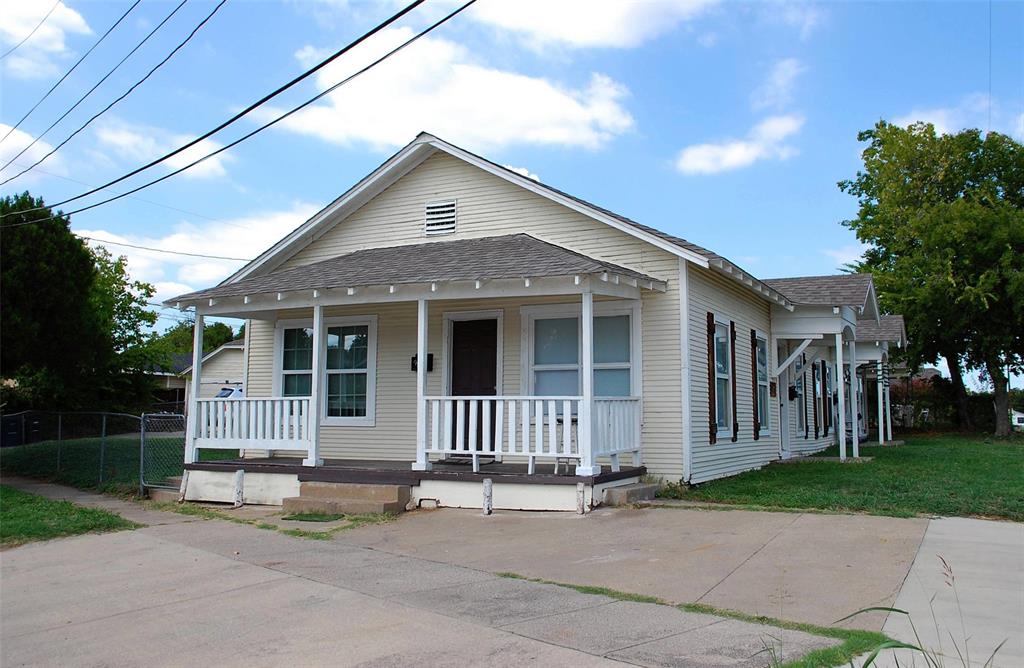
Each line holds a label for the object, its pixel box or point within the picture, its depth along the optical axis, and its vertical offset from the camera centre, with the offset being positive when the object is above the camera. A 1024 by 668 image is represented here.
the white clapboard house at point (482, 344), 10.52 +1.10
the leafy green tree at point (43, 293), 19.23 +2.94
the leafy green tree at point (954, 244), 26.02 +5.74
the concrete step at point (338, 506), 10.33 -1.16
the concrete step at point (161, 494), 12.41 -1.21
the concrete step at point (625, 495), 10.15 -0.98
